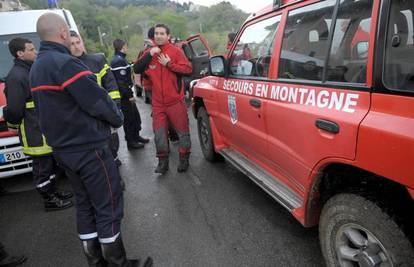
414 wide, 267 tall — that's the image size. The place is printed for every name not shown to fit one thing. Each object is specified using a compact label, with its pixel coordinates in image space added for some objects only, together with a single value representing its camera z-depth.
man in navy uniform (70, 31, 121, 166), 3.56
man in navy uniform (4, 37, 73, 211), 3.25
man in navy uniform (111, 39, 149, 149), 5.10
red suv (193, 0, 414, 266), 1.58
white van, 4.02
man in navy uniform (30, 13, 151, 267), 1.99
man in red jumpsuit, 4.00
